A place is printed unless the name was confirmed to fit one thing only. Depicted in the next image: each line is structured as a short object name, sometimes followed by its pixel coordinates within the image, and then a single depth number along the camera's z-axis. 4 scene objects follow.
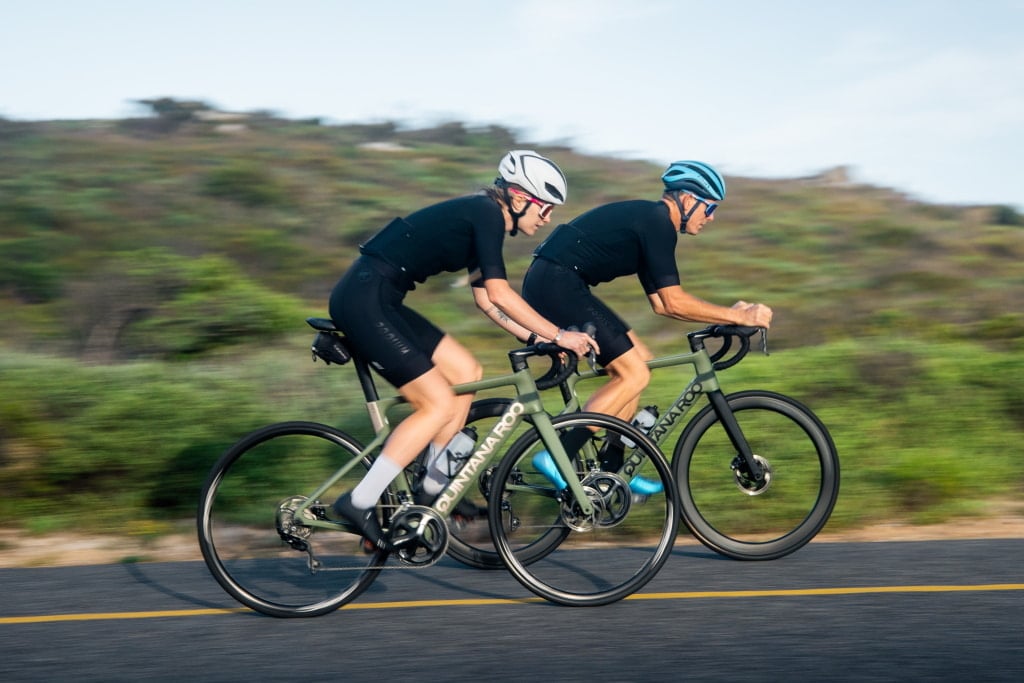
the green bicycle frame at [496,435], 5.50
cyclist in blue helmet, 6.18
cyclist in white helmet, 5.36
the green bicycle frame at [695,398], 6.20
